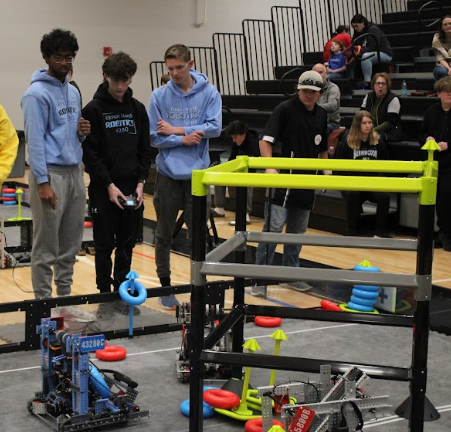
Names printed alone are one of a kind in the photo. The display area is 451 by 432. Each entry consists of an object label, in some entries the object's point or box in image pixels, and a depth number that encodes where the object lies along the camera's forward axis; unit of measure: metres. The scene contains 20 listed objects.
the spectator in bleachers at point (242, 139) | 8.24
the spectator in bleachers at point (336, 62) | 11.67
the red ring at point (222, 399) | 3.68
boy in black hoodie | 5.16
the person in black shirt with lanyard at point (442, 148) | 7.84
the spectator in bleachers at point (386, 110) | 8.91
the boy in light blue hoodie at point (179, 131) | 5.45
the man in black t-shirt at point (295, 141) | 5.86
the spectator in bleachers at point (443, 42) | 10.02
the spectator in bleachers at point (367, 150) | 8.32
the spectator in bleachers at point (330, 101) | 9.52
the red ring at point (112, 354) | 4.38
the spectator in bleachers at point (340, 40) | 11.96
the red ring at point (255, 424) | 3.48
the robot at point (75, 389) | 3.50
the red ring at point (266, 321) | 5.07
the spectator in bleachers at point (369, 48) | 11.51
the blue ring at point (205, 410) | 3.69
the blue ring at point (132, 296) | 4.71
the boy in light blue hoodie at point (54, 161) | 4.74
